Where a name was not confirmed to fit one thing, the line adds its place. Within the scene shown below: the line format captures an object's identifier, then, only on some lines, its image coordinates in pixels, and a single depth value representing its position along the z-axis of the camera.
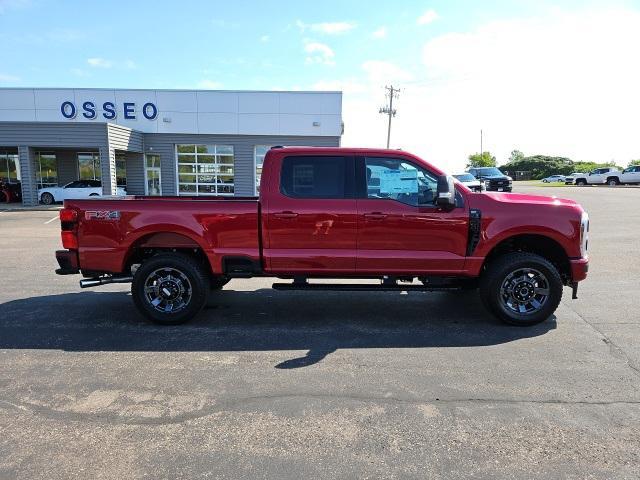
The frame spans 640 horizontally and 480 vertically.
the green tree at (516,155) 120.43
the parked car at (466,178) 26.51
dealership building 25.25
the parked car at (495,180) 30.03
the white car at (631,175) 43.94
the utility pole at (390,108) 61.25
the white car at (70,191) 24.28
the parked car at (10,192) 26.22
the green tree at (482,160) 104.81
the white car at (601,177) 46.12
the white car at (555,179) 68.51
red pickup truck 5.52
